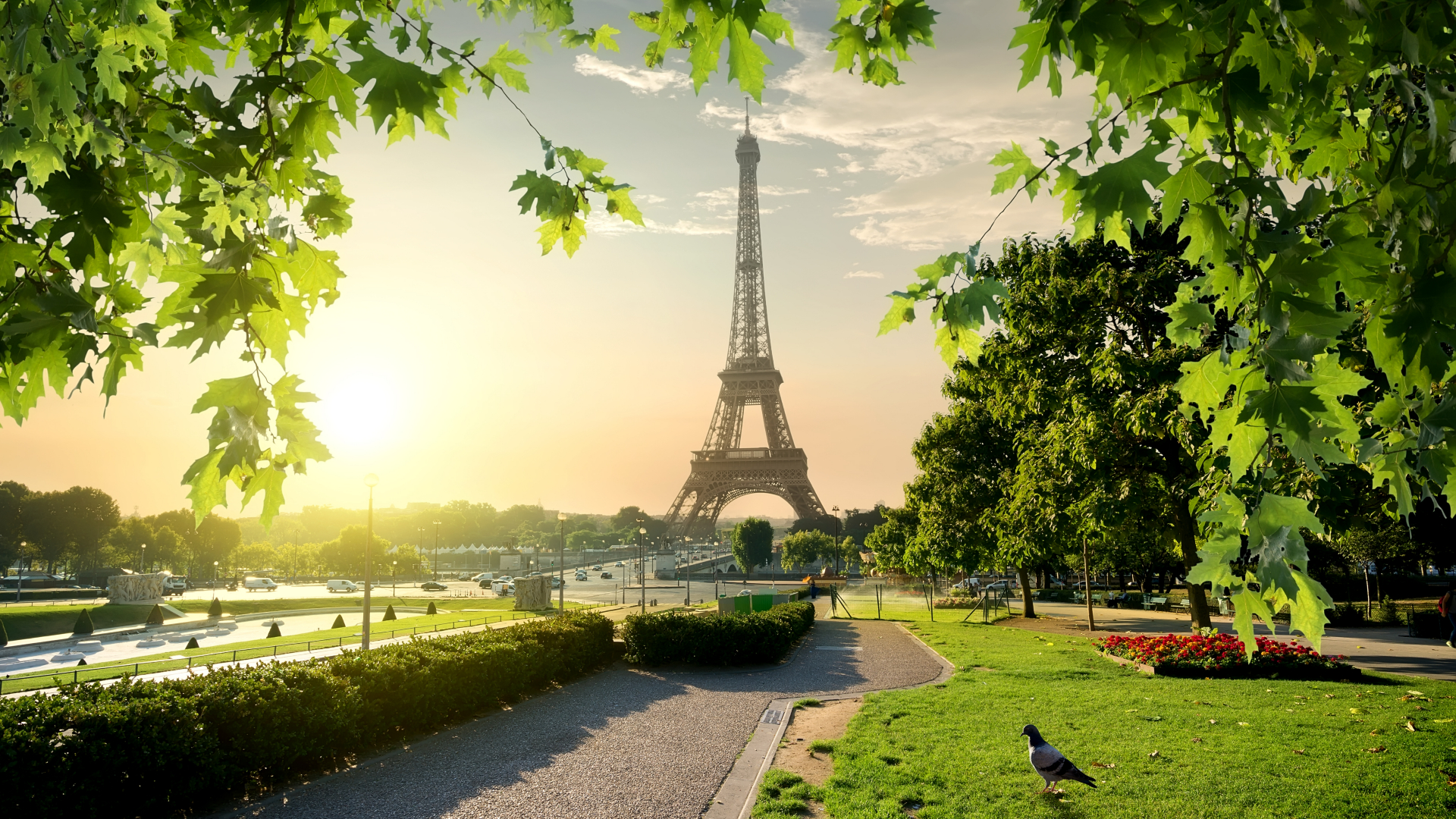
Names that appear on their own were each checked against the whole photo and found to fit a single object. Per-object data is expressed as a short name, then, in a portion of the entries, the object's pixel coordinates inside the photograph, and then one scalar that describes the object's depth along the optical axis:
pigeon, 6.90
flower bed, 13.75
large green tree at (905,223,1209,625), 15.78
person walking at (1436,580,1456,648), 17.97
